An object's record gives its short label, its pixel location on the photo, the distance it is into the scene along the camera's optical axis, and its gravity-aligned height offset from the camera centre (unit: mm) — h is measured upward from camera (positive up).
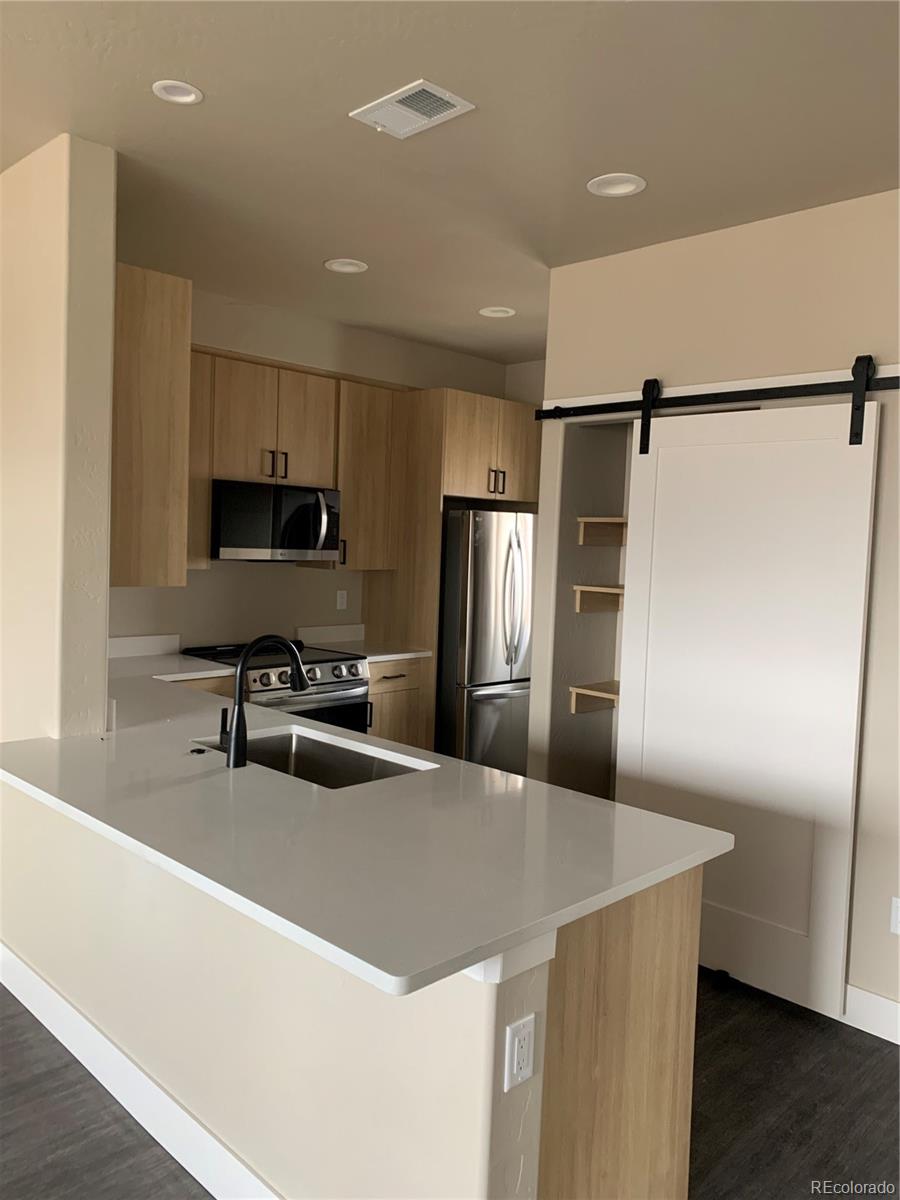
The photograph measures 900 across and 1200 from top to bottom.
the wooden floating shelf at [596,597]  3795 -173
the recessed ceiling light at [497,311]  4461 +1194
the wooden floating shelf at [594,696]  3779 -586
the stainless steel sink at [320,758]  2658 -638
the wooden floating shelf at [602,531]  3850 +112
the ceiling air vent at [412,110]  2266 +1126
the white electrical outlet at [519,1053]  1562 -857
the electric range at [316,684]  4242 -659
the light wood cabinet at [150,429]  3027 +369
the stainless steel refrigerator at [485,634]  4902 -442
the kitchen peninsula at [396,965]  1563 -858
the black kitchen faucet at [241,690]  2352 -383
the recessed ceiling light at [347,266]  3770 +1173
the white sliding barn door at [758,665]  2924 -352
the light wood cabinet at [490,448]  5082 +602
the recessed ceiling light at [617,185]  2783 +1150
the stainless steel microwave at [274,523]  4398 +106
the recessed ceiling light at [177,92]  2273 +1128
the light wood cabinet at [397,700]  4812 -808
